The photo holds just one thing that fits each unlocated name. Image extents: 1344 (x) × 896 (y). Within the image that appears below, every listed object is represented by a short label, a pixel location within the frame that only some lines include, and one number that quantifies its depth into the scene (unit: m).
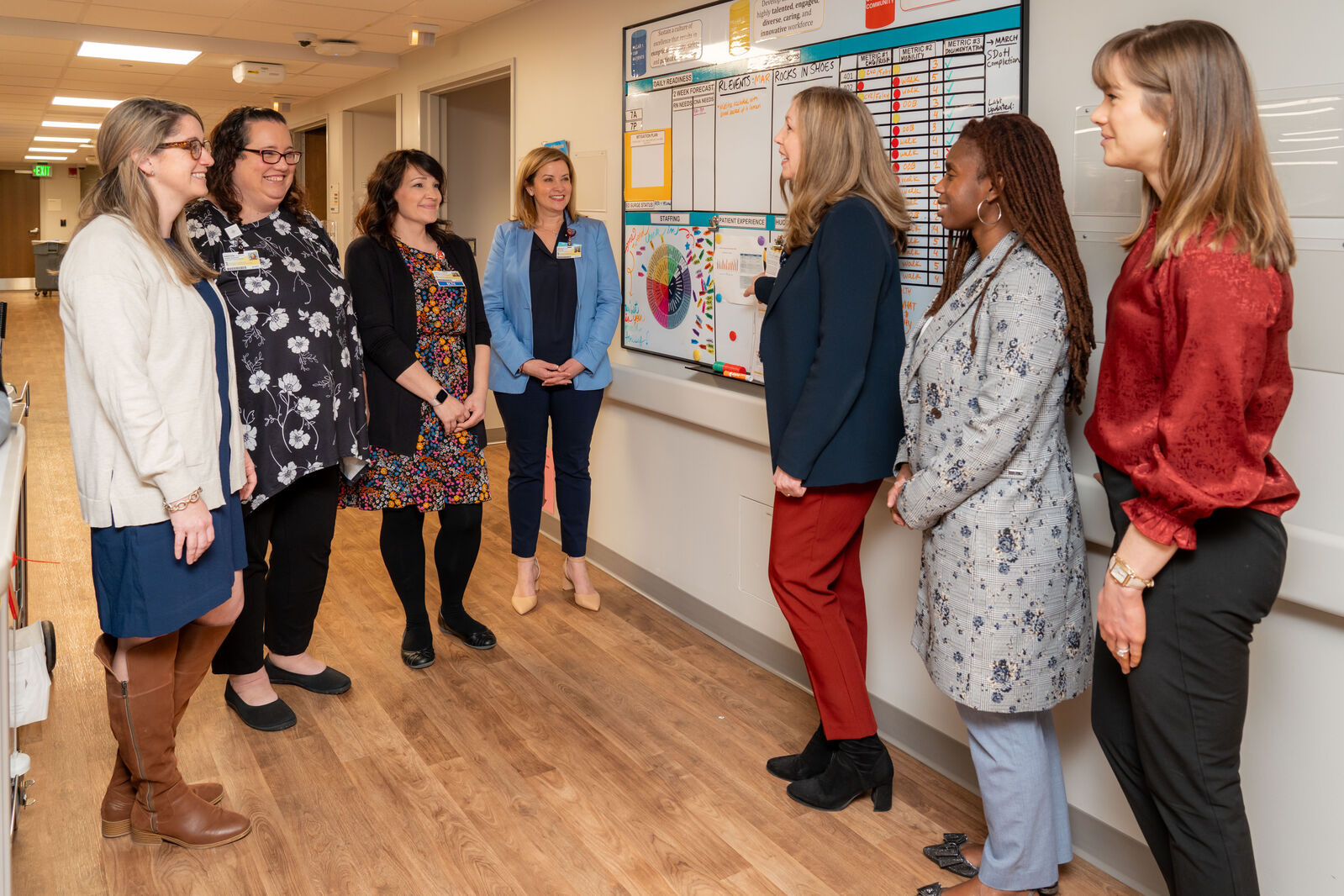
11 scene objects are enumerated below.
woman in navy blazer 2.18
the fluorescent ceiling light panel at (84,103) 8.89
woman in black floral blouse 2.50
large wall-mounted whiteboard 2.41
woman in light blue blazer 3.57
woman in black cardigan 3.01
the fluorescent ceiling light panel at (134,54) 6.05
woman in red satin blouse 1.39
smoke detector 5.70
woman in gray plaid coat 1.79
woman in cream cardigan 1.83
